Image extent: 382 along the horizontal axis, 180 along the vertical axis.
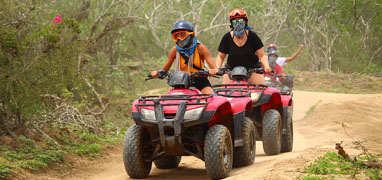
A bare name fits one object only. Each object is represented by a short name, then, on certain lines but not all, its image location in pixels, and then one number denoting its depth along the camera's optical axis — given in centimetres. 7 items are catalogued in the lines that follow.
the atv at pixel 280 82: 2631
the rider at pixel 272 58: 2859
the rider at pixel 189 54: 1530
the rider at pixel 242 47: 1869
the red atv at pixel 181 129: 1310
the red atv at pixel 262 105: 1708
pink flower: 1937
